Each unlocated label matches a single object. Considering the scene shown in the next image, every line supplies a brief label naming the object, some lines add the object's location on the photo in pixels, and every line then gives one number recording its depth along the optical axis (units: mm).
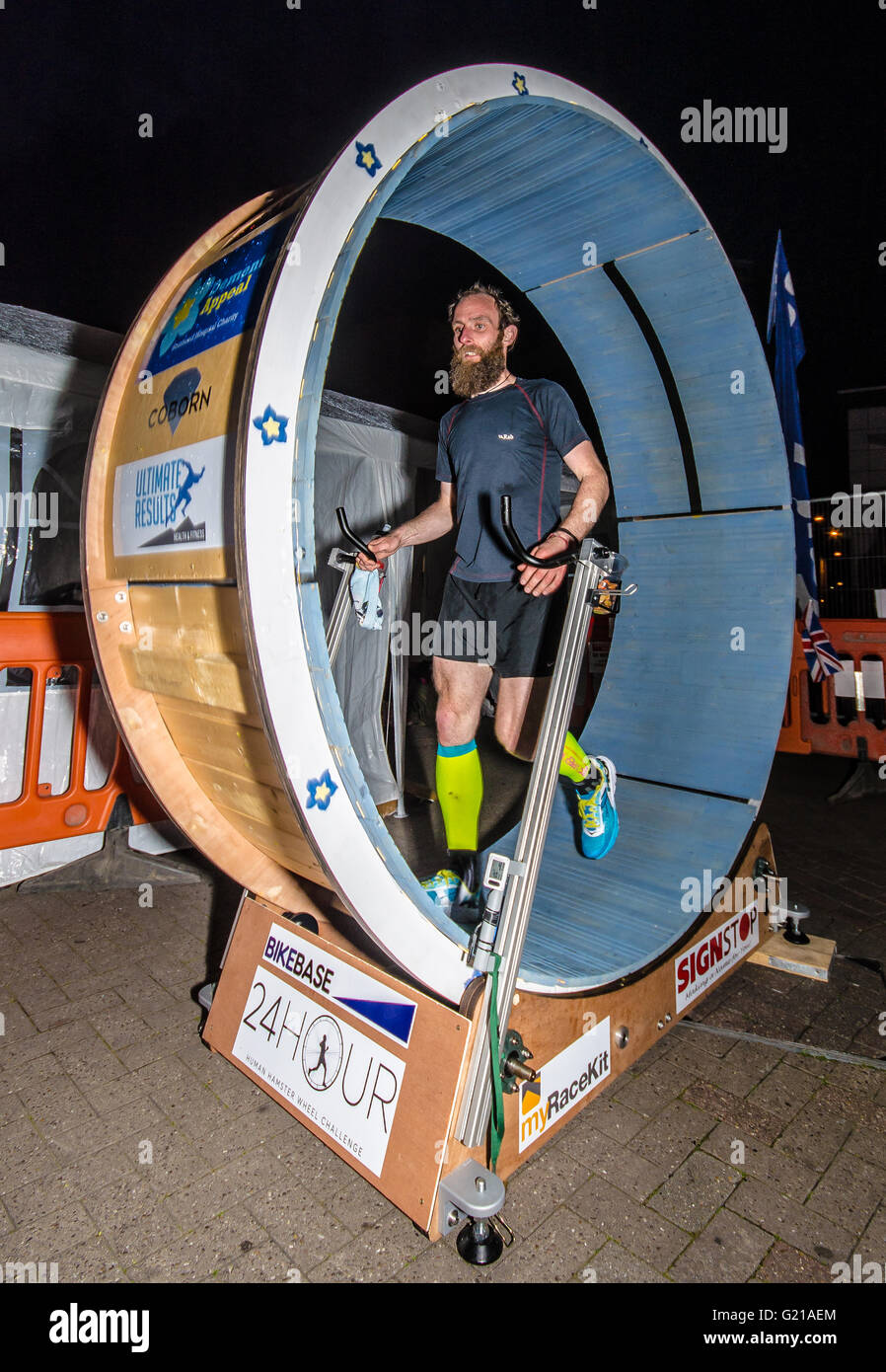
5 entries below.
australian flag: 5879
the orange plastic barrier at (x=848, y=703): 6145
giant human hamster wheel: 1405
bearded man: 2566
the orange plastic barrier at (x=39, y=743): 3701
